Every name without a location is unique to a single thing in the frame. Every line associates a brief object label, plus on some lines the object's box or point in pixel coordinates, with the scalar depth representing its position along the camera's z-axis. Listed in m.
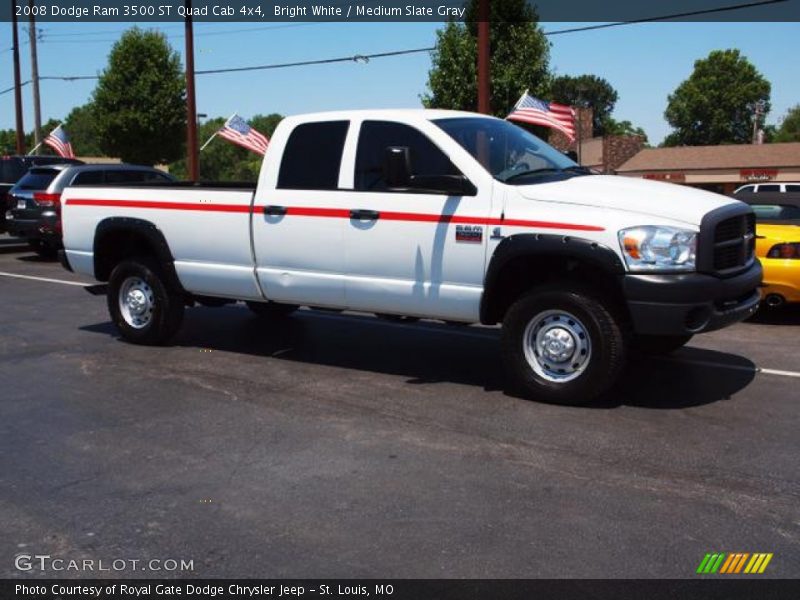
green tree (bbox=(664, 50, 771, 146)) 87.56
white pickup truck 5.47
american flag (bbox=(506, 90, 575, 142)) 16.89
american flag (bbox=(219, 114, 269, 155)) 18.97
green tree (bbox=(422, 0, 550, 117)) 25.95
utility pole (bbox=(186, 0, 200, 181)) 22.72
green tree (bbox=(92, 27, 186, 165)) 35.53
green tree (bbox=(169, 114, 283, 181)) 113.38
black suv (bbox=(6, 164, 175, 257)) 14.70
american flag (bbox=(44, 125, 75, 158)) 24.53
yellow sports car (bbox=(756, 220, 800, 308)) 8.68
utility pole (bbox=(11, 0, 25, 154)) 31.80
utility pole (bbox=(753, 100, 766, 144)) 78.44
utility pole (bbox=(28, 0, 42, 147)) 34.22
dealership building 50.16
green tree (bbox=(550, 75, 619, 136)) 104.62
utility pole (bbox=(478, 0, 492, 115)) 16.60
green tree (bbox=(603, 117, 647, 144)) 108.38
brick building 60.78
